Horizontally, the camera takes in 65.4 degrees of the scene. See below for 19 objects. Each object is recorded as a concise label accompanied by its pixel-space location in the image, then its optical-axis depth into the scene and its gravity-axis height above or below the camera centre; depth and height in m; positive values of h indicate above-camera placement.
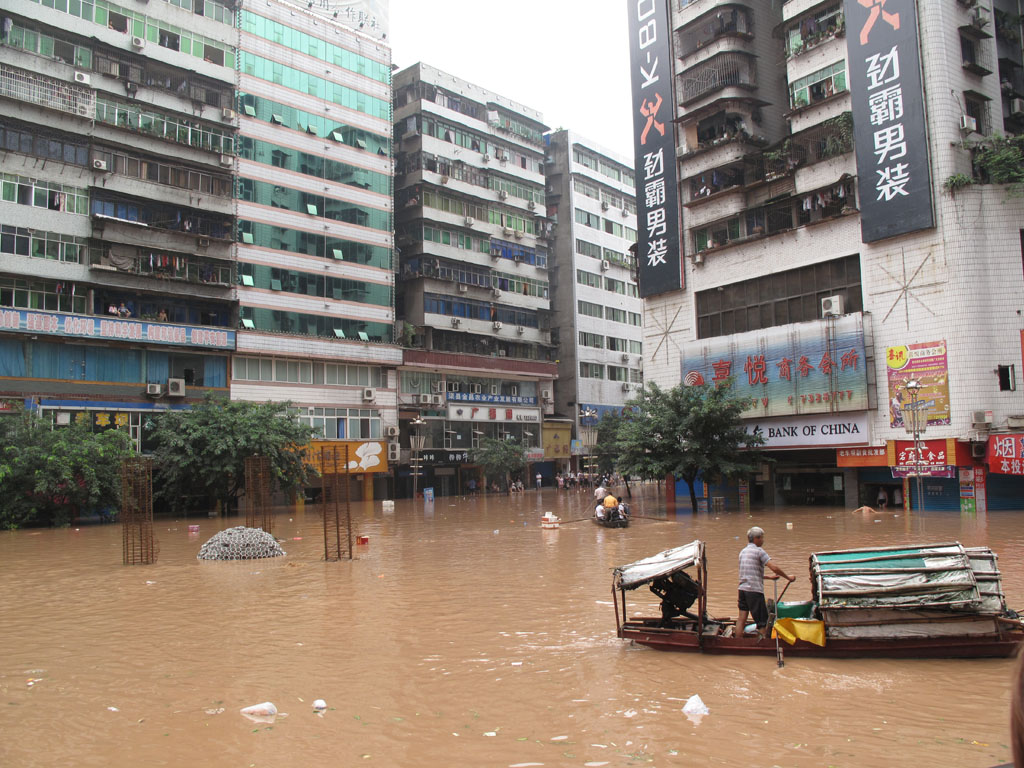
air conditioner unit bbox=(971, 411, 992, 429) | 29.98 +0.53
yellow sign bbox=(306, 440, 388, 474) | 48.68 -0.07
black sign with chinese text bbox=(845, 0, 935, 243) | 31.72 +13.02
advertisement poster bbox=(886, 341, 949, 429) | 30.97 +2.17
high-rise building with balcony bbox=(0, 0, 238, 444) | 37.00 +12.88
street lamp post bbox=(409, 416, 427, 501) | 52.97 +0.50
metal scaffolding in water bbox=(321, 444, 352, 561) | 19.07 -2.60
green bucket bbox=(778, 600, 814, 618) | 9.95 -2.12
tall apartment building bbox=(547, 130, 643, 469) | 68.50 +14.64
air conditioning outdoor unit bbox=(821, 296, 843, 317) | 34.59 +5.77
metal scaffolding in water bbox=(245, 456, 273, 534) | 23.40 -1.22
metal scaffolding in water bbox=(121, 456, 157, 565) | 20.39 -1.27
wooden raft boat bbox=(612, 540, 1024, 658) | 9.27 -2.06
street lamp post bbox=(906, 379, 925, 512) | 30.53 +0.72
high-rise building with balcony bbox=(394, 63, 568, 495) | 56.12 +13.33
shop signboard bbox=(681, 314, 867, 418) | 33.97 +3.42
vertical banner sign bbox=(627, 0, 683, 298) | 42.59 +16.01
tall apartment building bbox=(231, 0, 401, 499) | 46.12 +14.02
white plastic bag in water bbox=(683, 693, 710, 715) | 7.90 -2.61
